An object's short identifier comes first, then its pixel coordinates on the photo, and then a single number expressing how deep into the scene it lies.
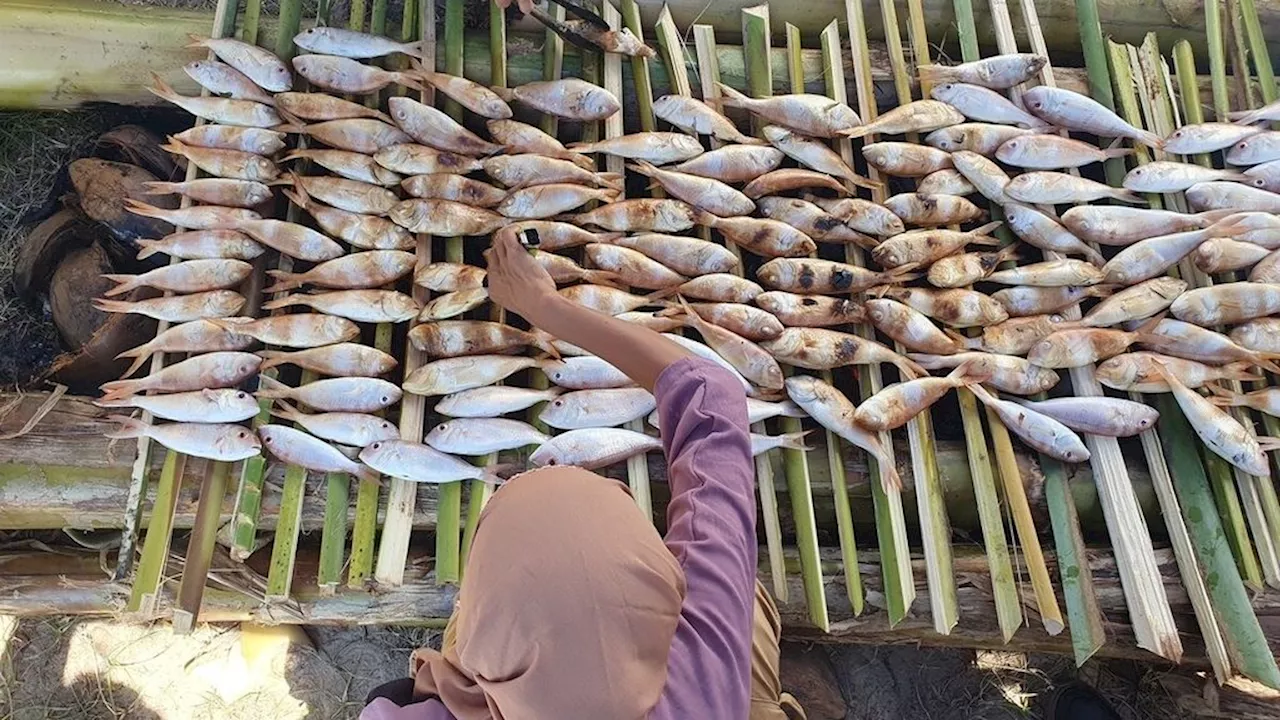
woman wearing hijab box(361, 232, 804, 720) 1.18
